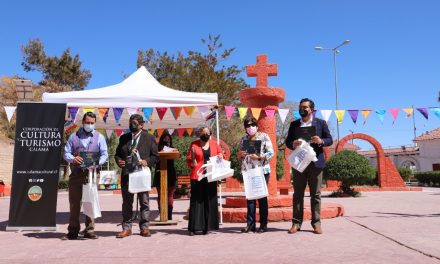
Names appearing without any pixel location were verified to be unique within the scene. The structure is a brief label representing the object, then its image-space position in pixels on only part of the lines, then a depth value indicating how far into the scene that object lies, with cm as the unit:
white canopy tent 747
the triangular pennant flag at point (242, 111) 919
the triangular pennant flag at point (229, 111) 998
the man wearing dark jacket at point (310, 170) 625
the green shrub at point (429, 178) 3178
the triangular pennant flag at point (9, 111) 835
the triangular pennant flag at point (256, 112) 874
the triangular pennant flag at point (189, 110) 869
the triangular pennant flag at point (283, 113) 980
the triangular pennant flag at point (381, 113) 1095
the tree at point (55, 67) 3781
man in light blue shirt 614
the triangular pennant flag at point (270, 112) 884
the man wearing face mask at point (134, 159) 628
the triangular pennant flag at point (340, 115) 1072
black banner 691
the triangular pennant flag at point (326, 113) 1043
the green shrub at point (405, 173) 3140
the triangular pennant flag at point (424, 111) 1036
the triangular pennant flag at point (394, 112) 1080
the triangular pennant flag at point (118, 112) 823
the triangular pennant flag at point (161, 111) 868
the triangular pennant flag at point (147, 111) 836
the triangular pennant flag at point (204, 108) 826
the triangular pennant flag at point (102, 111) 837
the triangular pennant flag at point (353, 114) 1070
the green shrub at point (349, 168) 1756
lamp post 3193
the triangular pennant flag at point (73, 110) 772
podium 743
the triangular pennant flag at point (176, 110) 832
